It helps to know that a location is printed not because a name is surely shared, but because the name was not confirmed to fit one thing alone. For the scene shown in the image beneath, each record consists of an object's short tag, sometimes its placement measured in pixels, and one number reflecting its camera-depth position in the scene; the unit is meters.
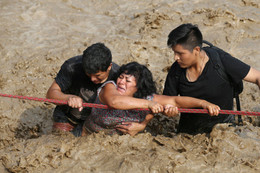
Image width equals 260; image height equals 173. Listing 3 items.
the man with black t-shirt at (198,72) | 5.63
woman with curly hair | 5.78
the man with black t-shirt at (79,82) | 5.86
